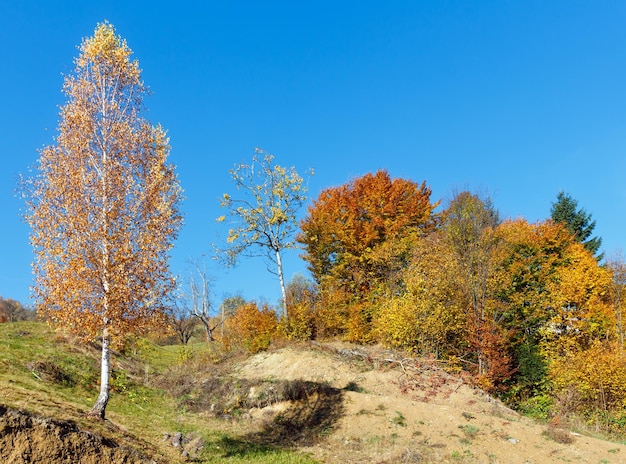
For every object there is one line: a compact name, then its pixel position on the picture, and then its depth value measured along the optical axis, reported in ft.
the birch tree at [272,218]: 115.34
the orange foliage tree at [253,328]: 106.70
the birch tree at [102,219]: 40.47
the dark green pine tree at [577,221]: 172.76
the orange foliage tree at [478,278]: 98.89
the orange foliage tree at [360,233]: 124.57
